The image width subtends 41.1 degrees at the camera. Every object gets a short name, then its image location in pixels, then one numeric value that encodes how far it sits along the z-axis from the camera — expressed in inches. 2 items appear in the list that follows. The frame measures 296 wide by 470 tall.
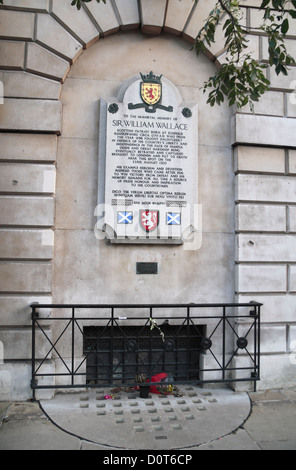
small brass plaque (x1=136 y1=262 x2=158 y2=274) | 246.2
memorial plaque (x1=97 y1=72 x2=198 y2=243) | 241.4
